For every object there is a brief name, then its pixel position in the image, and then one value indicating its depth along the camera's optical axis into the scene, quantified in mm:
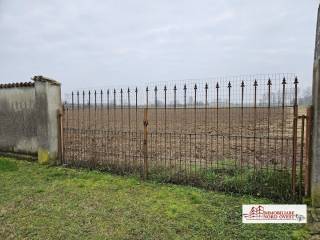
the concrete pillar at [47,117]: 7133
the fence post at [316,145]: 4070
